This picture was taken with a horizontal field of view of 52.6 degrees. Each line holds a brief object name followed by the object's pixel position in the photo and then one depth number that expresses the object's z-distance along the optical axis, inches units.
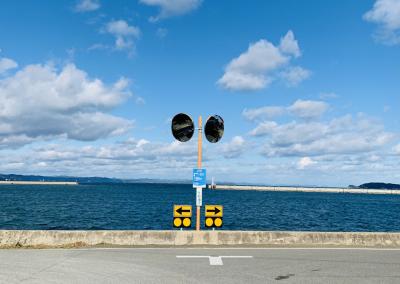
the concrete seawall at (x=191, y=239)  555.2
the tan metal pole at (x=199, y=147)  608.3
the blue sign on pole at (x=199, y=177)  600.1
